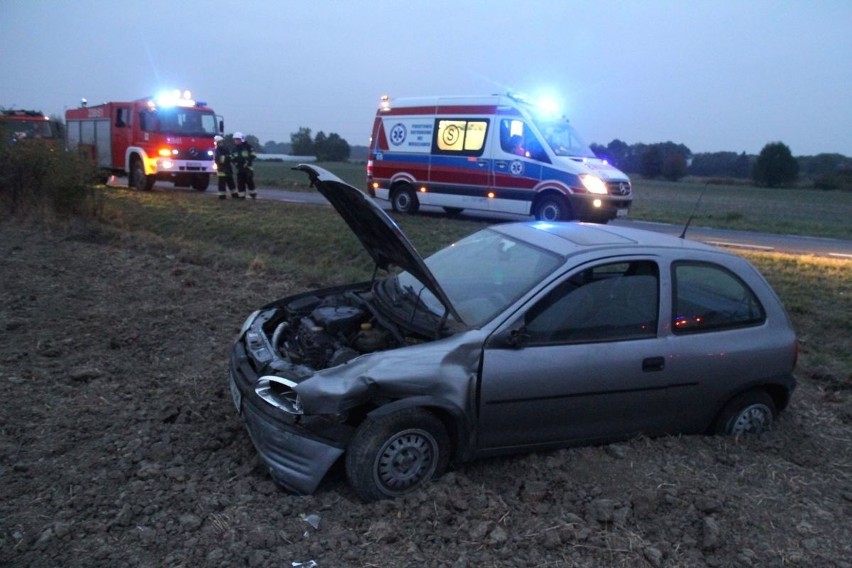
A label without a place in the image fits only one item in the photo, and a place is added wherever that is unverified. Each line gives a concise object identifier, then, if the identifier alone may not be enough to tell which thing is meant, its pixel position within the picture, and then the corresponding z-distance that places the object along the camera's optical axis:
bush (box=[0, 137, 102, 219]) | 12.88
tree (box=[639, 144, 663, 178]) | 64.09
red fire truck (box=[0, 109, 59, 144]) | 14.59
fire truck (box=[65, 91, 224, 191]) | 20.31
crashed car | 3.85
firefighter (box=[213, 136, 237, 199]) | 18.07
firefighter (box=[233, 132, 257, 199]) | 17.95
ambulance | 13.94
